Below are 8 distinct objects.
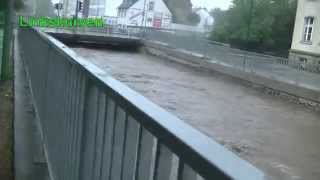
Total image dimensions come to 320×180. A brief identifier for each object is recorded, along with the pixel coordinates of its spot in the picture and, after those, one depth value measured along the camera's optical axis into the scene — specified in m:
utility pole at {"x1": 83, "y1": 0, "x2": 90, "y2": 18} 53.56
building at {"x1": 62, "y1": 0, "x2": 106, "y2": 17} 62.27
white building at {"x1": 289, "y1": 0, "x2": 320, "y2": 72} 32.02
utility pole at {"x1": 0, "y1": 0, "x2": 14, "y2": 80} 9.77
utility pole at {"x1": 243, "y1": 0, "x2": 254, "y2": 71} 39.49
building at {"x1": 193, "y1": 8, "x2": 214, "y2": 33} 58.93
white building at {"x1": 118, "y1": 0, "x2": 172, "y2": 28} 64.89
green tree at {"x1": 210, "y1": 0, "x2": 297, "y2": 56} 39.84
